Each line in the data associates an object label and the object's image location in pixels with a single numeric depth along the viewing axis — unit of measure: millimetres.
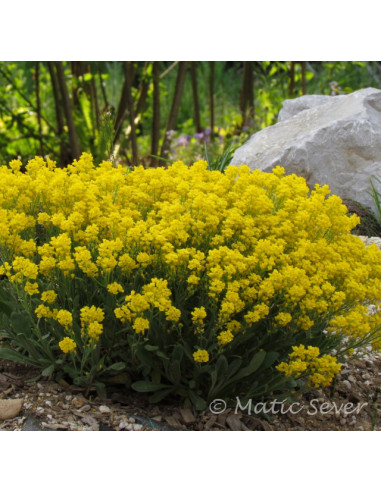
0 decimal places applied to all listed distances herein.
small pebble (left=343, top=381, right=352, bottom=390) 2896
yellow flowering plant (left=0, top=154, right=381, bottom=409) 2314
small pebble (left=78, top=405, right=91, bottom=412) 2471
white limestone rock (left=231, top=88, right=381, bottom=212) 4566
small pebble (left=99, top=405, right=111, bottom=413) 2473
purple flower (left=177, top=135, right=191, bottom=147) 7359
